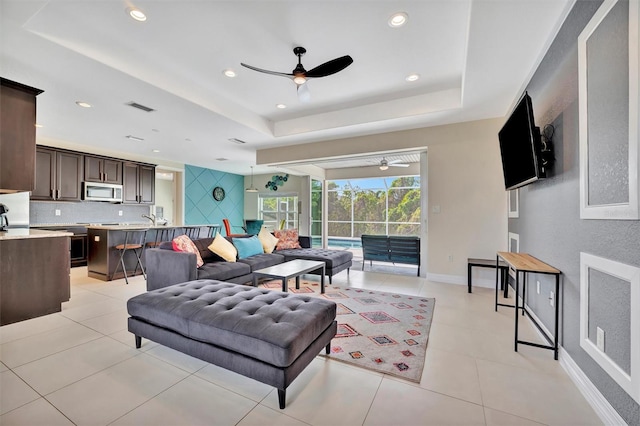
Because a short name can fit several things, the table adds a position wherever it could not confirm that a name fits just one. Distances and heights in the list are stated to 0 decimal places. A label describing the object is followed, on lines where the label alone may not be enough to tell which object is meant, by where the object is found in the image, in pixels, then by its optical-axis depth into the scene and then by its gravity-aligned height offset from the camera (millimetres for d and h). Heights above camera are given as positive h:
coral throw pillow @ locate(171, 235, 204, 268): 3637 -451
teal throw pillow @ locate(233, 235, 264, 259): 4508 -566
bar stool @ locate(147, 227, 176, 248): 5465 -489
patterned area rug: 2131 -1148
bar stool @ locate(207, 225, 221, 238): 7325 -464
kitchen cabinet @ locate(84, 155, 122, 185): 6210 +990
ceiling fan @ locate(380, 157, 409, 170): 6805 +1319
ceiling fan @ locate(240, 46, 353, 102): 2625 +1432
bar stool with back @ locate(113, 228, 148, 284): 4676 -573
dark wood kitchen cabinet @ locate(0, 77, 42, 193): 2795 +790
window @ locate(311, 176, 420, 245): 8906 +233
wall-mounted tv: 2406 +669
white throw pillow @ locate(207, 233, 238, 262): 4152 -547
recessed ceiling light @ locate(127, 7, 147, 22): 2354 +1732
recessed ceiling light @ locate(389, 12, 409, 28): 2461 +1779
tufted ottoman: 1623 -759
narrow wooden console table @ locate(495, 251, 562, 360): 2189 -446
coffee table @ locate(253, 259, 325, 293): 3287 -746
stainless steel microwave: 6105 +463
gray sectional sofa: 3406 -749
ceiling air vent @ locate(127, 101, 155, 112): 3786 +1494
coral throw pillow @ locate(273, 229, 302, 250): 5445 -519
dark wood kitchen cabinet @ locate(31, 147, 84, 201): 5449 +764
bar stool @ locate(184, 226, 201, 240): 6429 -446
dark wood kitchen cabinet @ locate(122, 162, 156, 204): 6918 +764
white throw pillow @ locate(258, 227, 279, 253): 5098 -520
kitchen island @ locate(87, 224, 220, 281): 4719 -723
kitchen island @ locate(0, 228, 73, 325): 2875 -694
